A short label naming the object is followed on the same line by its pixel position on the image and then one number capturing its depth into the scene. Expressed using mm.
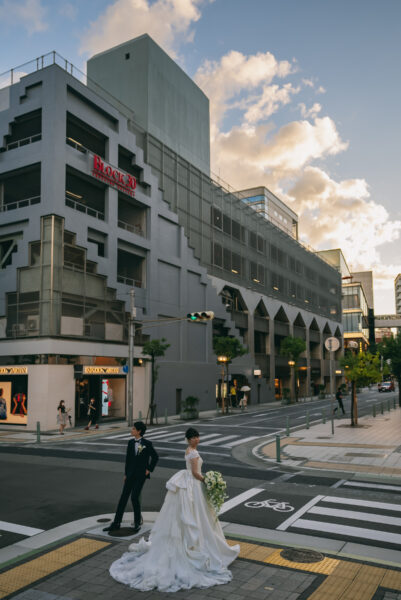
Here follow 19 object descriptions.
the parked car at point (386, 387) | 82062
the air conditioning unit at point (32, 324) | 30236
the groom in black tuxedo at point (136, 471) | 8844
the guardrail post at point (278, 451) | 16875
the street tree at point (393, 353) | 43719
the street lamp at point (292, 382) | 62841
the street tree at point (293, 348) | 57781
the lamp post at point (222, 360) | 43062
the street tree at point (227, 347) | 42750
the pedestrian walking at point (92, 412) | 28845
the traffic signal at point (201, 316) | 25875
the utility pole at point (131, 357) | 30562
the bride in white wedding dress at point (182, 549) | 6566
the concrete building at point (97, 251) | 30453
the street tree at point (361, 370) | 28734
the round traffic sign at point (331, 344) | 23141
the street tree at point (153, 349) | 33969
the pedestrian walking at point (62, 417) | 27000
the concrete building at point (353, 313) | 123875
